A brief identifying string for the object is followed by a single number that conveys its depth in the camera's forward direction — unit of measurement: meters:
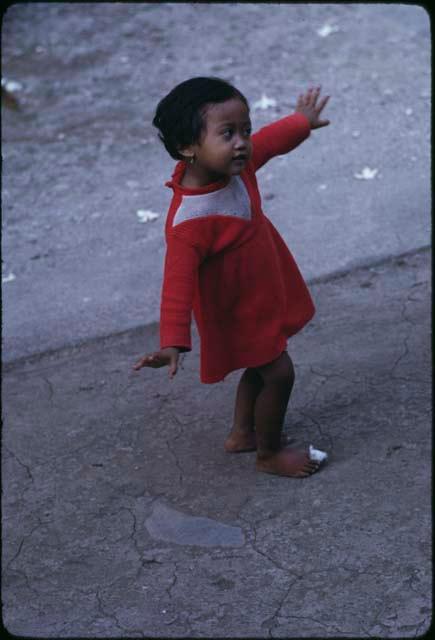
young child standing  2.66
